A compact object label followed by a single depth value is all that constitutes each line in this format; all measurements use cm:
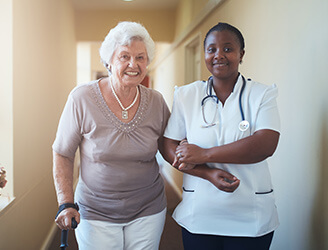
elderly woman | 141
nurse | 116
